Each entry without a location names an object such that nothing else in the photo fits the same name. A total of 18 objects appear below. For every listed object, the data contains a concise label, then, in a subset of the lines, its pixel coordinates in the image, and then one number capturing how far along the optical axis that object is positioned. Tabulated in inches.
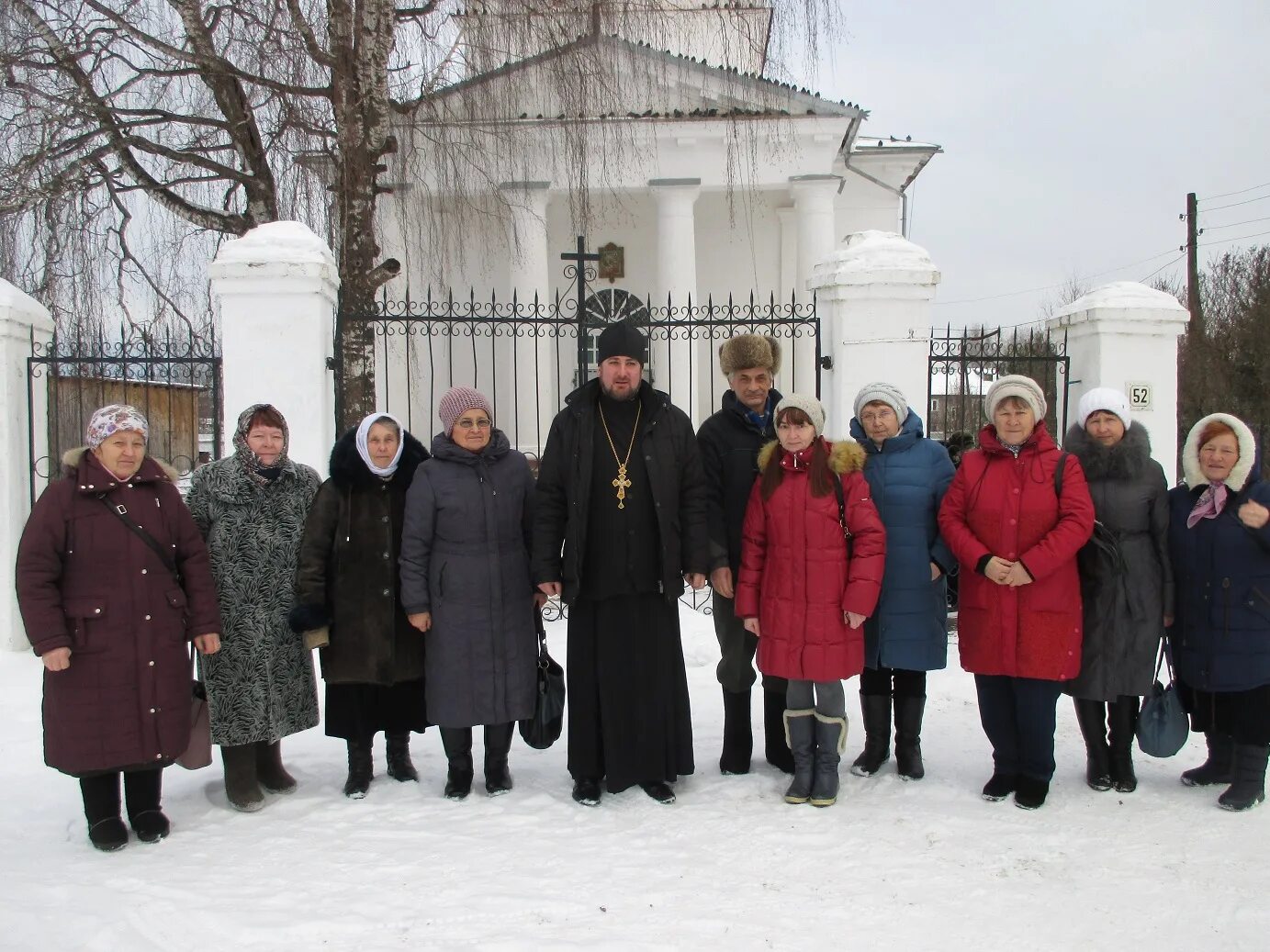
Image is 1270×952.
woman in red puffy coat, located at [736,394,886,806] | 154.0
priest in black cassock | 158.1
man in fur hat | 169.5
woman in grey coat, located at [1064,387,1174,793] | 158.6
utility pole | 776.1
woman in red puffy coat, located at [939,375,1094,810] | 152.3
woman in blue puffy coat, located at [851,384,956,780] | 162.4
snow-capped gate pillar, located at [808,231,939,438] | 247.9
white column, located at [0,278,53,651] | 244.1
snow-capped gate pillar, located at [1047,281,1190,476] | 257.0
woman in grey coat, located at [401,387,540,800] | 157.3
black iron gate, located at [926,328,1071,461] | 265.0
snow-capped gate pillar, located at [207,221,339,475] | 233.8
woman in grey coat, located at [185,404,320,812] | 155.3
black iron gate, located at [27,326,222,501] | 251.3
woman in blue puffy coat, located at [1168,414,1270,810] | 152.7
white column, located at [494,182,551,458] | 503.5
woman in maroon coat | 139.0
